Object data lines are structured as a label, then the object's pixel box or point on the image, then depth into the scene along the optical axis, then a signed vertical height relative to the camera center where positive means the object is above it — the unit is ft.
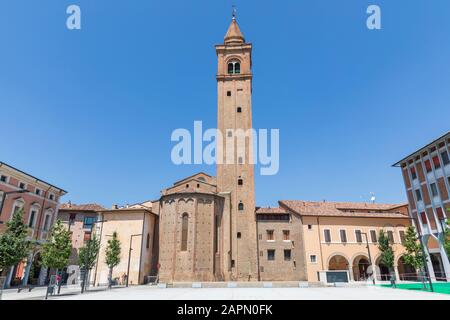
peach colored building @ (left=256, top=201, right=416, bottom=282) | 127.54 +6.12
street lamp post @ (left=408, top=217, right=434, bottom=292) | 125.10 +14.36
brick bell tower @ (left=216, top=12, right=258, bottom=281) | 128.36 +51.16
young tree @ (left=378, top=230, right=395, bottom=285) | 113.19 +1.42
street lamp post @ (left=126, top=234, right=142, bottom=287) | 119.11 +1.27
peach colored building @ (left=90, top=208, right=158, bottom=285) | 121.60 +5.94
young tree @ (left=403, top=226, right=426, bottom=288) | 93.69 +1.54
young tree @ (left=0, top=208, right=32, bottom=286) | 62.28 +3.04
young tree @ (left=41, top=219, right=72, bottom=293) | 76.23 +1.98
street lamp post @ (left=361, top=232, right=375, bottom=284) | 121.21 +0.29
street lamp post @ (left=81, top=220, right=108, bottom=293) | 82.45 -0.91
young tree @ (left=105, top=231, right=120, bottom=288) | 110.22 +1.19
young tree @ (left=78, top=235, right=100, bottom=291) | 93.71 +1.08
